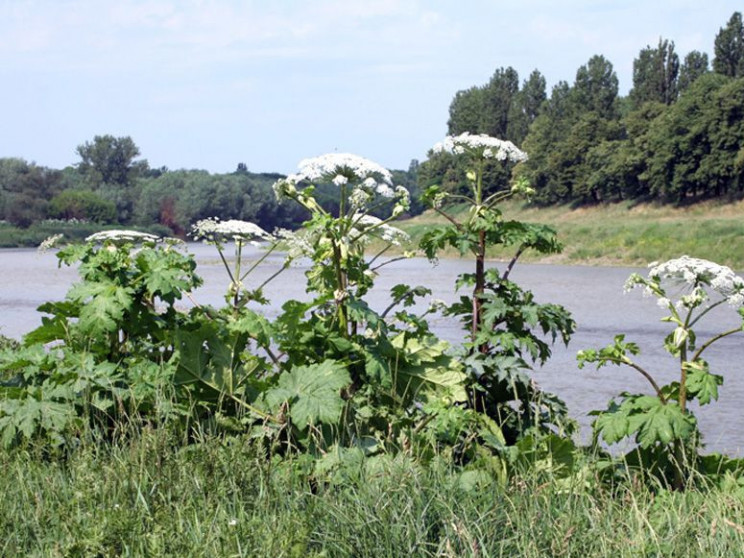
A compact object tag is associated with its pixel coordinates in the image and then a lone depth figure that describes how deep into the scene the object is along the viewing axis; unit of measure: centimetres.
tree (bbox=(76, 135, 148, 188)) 16812
